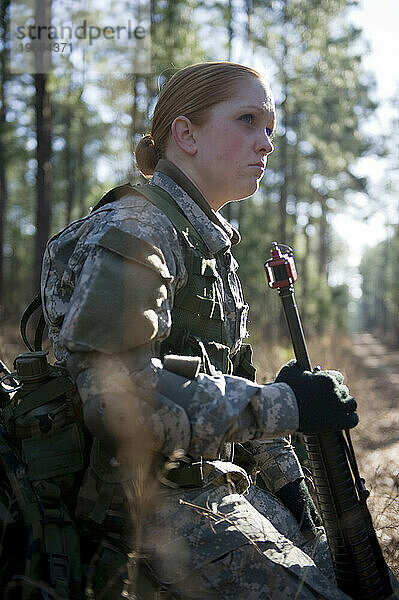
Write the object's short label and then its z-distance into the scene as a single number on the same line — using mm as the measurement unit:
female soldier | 1713
